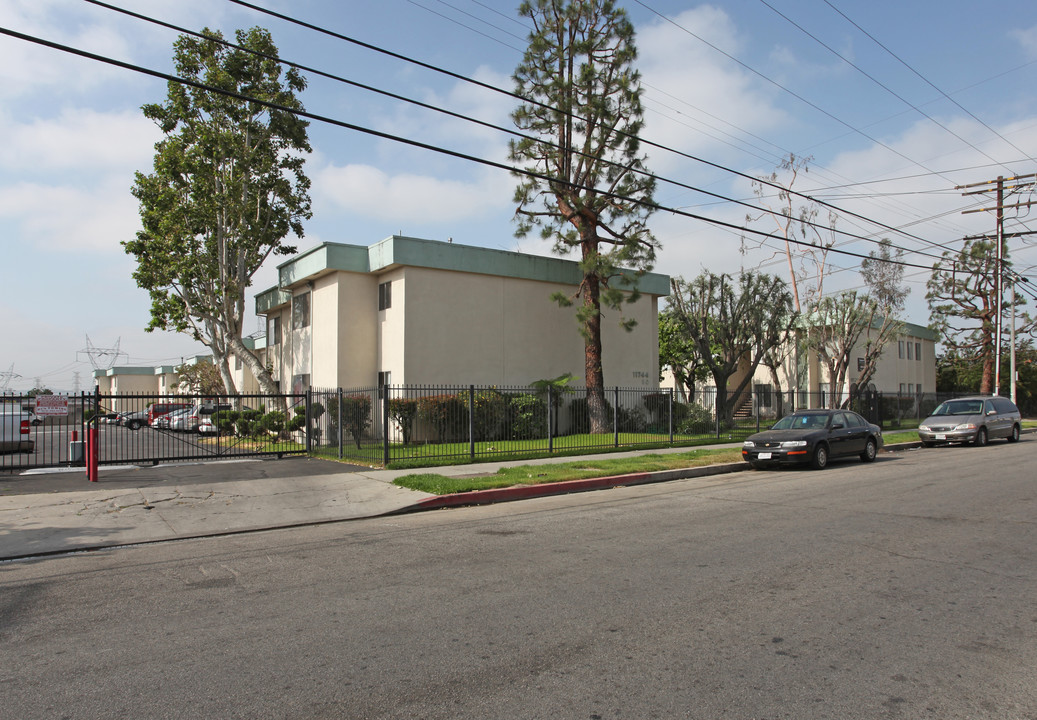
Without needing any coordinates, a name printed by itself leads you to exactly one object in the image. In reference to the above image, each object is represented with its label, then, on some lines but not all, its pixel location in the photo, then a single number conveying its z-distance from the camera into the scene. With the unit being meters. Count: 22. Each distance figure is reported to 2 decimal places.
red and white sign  13.95
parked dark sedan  15.80
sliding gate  16.58
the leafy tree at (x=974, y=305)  44.00
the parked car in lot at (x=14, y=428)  17.55
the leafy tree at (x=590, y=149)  23.23
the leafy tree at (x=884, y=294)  32.91
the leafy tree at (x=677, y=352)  37.56
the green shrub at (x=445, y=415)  19.33
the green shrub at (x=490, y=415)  20.30
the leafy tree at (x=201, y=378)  48.25
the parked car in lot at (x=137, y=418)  39.22
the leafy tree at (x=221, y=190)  25.66
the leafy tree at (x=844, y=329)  33.09
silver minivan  22.41
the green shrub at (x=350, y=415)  18.34
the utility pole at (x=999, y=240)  32.38
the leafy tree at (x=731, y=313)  29.44
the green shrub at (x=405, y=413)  20.56
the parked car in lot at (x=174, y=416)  33.41
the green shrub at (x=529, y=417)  22.11
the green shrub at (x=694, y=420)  23.25
